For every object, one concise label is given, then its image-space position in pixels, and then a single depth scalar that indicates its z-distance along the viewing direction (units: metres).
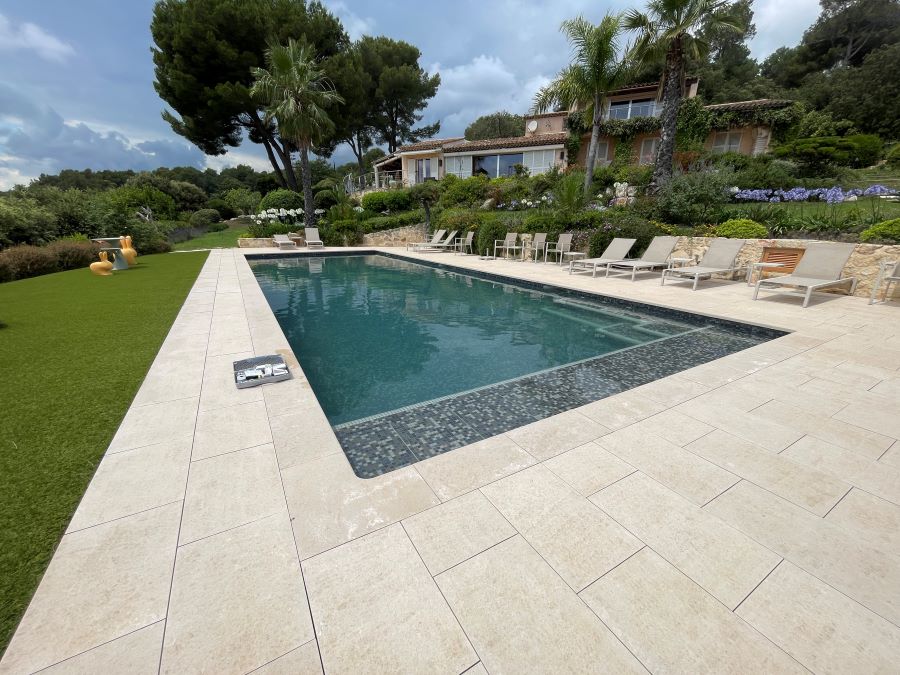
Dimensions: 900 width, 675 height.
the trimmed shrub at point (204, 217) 28.03
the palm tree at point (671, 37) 9.55
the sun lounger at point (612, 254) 8.89
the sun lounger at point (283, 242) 16.97
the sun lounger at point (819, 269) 6.08
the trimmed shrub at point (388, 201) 22.55
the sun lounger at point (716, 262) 7.55
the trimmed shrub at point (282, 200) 23.02
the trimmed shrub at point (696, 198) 9.51
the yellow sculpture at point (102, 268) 9.91
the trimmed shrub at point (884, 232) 6.23
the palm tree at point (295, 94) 15.62
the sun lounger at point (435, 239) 15.27
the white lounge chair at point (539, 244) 11.73
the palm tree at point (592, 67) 11.59
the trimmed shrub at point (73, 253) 11.58
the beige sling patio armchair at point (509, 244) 12.43
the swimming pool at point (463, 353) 3.07
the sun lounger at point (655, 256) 8.51
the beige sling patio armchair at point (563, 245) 11.02
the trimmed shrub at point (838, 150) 15.86
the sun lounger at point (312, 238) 17.49
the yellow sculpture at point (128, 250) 11.47
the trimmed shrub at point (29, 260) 10.11
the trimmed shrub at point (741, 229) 8.07
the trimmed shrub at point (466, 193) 20.28
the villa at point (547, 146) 20.62
